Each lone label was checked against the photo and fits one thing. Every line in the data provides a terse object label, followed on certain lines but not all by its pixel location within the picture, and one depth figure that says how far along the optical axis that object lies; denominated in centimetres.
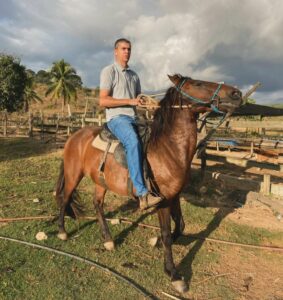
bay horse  373
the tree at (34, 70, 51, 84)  8652
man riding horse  416
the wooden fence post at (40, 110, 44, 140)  2230
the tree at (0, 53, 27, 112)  2067
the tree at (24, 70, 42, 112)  5031
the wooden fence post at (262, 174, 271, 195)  710
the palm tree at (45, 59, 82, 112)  4938
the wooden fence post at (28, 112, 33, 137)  2277
